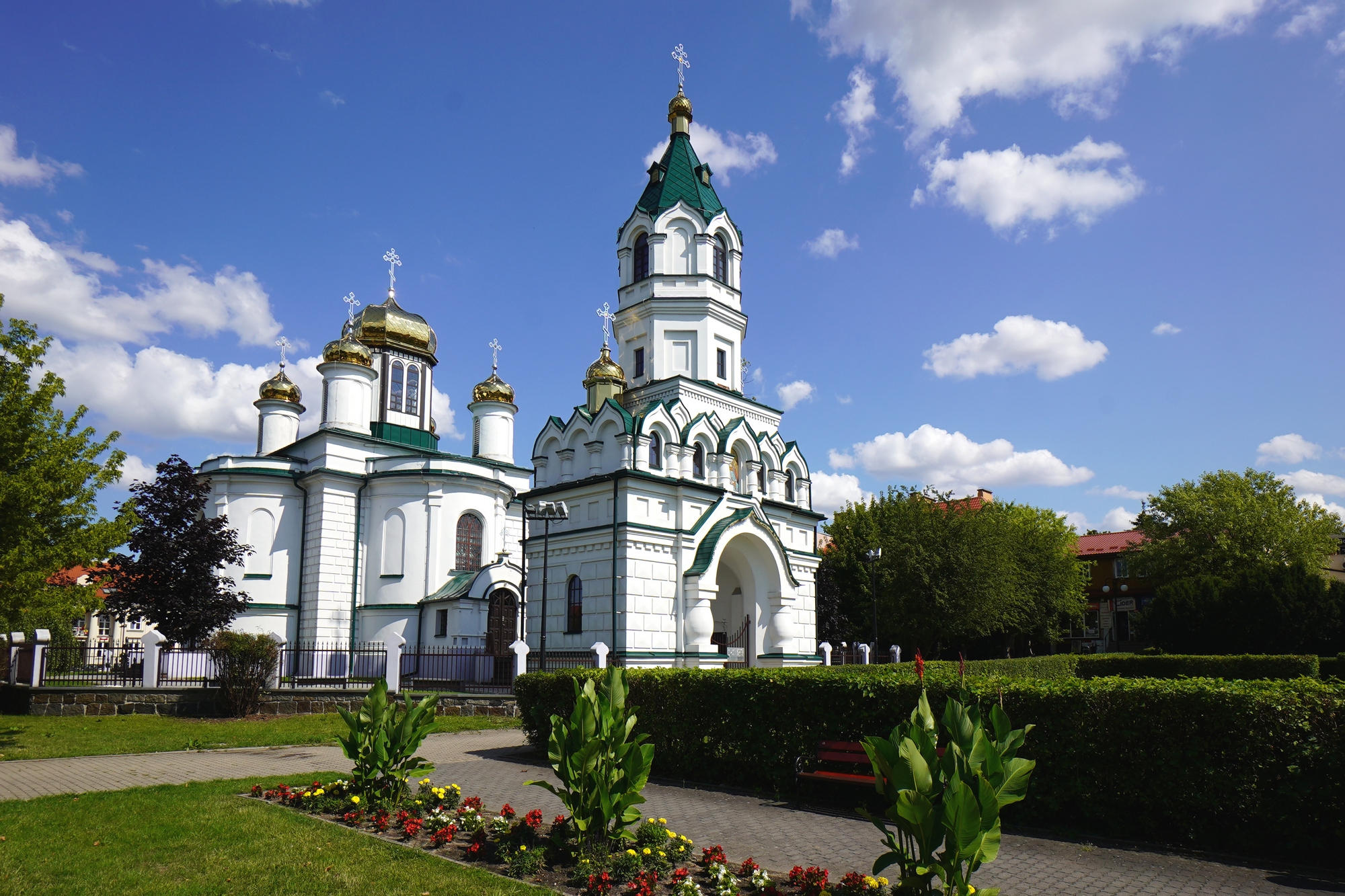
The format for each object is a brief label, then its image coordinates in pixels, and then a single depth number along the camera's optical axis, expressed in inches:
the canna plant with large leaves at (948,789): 176.9
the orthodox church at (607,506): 858.8
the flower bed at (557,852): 228.1
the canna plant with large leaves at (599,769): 254.5
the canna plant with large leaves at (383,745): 316.8
